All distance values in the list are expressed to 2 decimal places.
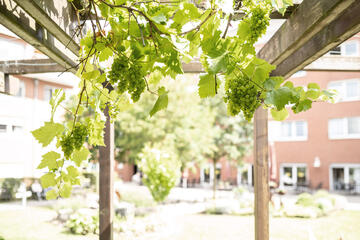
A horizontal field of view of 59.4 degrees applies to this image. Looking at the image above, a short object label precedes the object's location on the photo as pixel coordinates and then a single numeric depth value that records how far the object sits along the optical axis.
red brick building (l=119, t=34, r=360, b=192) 17.27
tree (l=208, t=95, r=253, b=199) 15.82
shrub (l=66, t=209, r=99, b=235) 6.57
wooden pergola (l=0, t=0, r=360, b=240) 1.30
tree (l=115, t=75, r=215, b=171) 14.52
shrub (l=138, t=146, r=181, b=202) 9.13
